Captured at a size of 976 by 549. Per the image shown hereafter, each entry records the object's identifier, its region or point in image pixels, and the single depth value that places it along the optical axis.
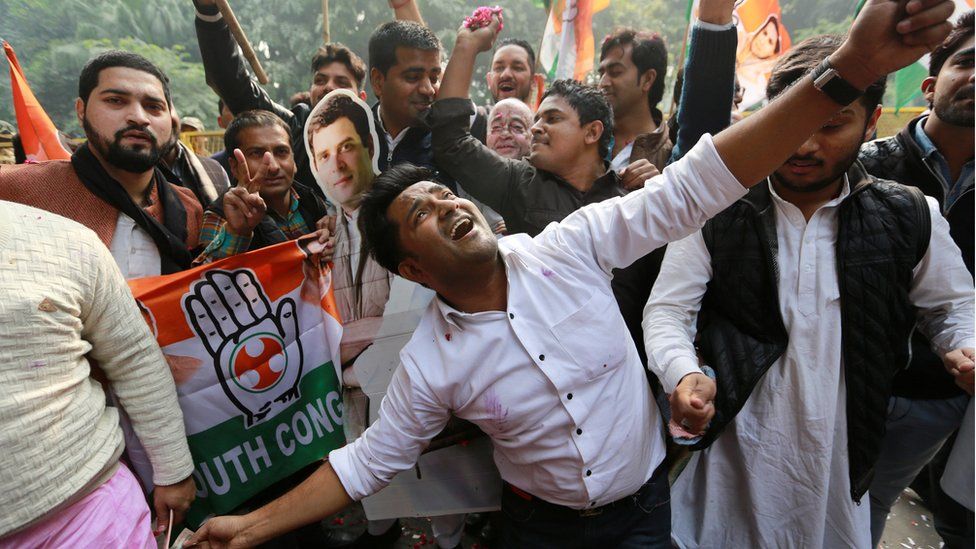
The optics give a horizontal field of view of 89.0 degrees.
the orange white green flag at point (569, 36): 3.08
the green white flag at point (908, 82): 3.61
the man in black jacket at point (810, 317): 1.52
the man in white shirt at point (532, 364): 1.49
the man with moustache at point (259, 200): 1.96
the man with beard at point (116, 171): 1.88
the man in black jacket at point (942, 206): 2.01
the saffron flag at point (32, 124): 2.30
